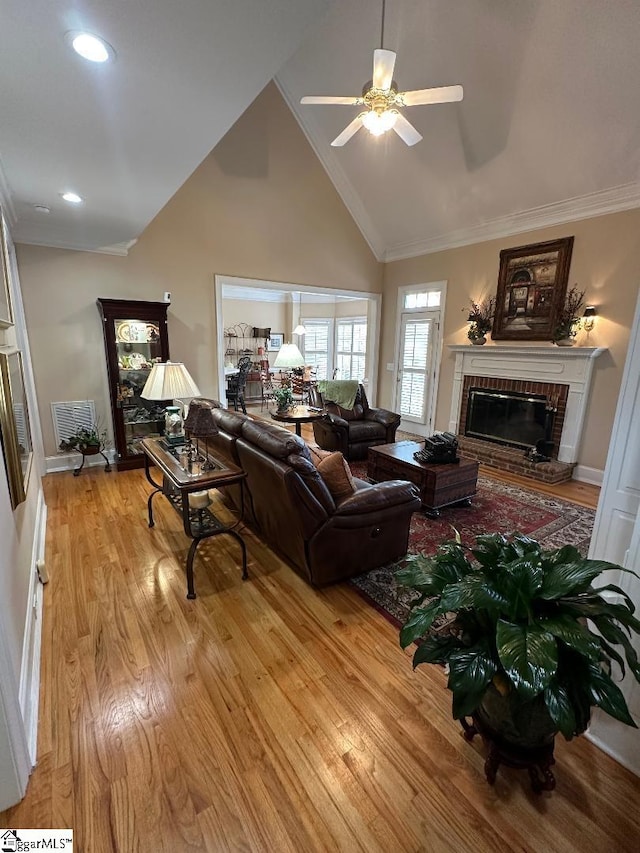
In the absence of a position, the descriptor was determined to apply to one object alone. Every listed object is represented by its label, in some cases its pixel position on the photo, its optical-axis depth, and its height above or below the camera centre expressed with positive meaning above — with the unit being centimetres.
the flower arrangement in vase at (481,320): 523 +41
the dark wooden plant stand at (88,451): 430 -127
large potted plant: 104 -84
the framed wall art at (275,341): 1092 +8
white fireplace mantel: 436 -21
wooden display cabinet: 427 -26
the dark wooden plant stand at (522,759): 130 -139
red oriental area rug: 247 -149
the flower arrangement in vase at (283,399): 515 -75
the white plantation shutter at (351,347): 990 -2
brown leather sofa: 214 -99
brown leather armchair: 477 -104
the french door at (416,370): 625 -38
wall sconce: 423 +39
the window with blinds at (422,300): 611 +80
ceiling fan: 251 +176
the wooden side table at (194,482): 226 -84
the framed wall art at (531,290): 449 +76
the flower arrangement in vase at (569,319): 435 +38
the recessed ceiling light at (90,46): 135 +106
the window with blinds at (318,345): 1066 +1
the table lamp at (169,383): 273 -31
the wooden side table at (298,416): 489 -92
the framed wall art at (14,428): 169 -45
